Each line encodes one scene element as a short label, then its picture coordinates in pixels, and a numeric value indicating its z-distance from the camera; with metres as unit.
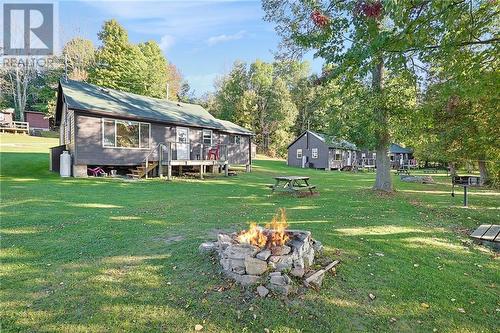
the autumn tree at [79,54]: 42.12
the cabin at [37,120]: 39.84
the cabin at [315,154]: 36.44
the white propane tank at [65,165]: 14.94
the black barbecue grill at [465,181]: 10.69
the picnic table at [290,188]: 12.28
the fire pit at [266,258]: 3.91
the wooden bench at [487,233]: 6.36
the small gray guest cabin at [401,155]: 51.92
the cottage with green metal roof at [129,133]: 15.23
